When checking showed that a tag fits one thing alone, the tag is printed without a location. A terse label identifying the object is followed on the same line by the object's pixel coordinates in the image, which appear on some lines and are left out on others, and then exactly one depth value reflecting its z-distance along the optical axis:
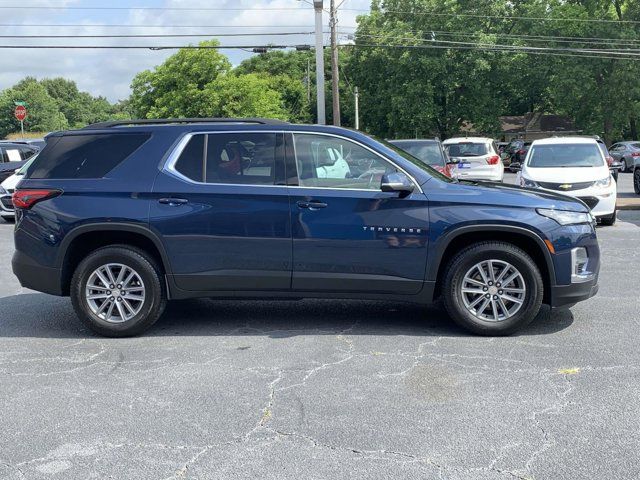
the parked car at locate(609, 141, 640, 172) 31.30
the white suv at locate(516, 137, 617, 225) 12.88
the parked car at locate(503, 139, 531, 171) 34.41
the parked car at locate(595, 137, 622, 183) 14.66
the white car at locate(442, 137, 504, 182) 19.81
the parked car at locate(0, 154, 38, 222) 15.86
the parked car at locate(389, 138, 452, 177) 14.37
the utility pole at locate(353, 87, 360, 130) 44.78
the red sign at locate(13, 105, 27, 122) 40.52
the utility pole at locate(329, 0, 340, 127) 30.84
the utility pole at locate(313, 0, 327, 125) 26.45
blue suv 5.78
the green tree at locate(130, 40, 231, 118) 43.94
